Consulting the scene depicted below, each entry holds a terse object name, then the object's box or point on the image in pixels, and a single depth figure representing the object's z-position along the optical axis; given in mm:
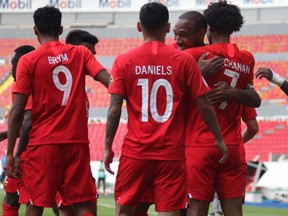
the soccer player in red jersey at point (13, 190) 15406
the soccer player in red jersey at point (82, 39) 15266
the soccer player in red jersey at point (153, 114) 11133
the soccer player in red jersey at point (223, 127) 12281
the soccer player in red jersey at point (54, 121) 12305
